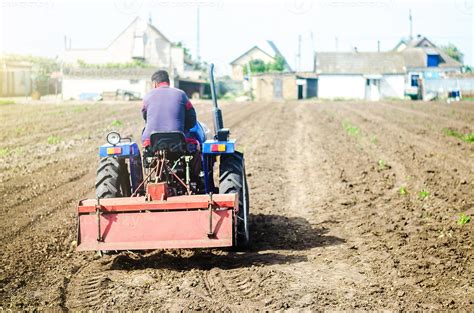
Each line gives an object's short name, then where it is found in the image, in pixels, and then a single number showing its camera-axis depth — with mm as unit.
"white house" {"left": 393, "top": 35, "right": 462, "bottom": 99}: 62881
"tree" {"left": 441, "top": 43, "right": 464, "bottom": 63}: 92438
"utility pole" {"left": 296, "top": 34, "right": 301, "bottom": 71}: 82750
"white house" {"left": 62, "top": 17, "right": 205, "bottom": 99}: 73000
